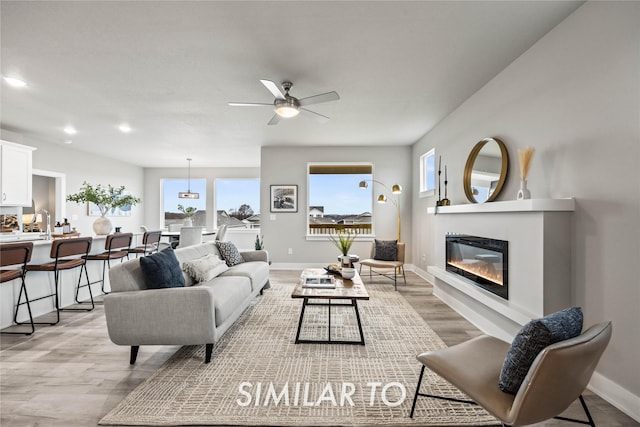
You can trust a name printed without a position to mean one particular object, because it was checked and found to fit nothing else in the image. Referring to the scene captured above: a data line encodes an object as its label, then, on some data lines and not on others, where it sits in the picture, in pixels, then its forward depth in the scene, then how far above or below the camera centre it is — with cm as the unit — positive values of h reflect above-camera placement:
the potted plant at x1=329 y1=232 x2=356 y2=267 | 366 -51
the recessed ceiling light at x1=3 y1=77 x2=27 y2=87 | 318 +139
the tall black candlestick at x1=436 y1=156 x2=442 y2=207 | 429 +59
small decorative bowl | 342 -70
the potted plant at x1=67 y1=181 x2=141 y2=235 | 423 +14
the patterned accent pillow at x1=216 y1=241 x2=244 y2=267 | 416 -58
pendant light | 830 +44
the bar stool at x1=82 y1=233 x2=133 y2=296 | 390 -54
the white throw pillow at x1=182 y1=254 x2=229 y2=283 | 315 -62
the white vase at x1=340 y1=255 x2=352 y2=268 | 368 -61
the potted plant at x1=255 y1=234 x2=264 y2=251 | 594 -66
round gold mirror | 300 +45
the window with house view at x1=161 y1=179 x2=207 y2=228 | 911 +27
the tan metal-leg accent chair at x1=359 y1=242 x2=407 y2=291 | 478 -82
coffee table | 272 -76
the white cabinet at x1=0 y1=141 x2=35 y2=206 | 469 +59
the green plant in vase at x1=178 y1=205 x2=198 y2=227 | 652 -3
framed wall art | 640 +28
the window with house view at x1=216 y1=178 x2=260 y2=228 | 911 +24
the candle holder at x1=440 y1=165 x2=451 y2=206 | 412 +16
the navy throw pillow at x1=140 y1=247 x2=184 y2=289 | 242 -51
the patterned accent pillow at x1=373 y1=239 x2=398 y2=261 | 512 -67
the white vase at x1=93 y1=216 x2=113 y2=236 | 422 -21
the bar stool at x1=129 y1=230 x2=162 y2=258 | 463 -54
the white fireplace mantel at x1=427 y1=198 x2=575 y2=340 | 215 -35
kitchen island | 309 -88
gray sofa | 229 -80
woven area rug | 176 -119
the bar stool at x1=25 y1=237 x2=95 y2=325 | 317 -49
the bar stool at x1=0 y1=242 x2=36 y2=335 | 269 -44
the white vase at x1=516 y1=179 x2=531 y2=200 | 244 +16
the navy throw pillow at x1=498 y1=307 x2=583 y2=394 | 128 -55
